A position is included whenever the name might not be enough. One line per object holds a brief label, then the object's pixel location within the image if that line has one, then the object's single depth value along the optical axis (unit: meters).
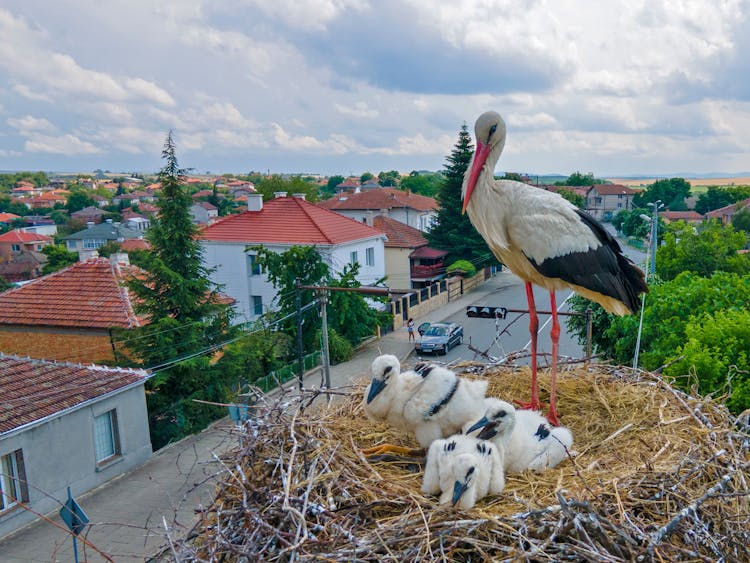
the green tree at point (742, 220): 54.12
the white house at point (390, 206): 45.53
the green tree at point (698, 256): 21.70
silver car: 20.34
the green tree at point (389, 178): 118.21
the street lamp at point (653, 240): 15.16
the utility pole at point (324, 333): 12.52
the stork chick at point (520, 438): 4.12
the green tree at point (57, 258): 42.16
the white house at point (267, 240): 25.25
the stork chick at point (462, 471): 3.48
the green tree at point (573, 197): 53.06
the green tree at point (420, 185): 88.50
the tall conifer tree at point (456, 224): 35.12
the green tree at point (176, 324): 14.27
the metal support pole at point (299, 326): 13.29
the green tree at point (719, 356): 7.96
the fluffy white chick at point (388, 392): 4.42
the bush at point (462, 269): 34.25
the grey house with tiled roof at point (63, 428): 10.43
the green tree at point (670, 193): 93.44
